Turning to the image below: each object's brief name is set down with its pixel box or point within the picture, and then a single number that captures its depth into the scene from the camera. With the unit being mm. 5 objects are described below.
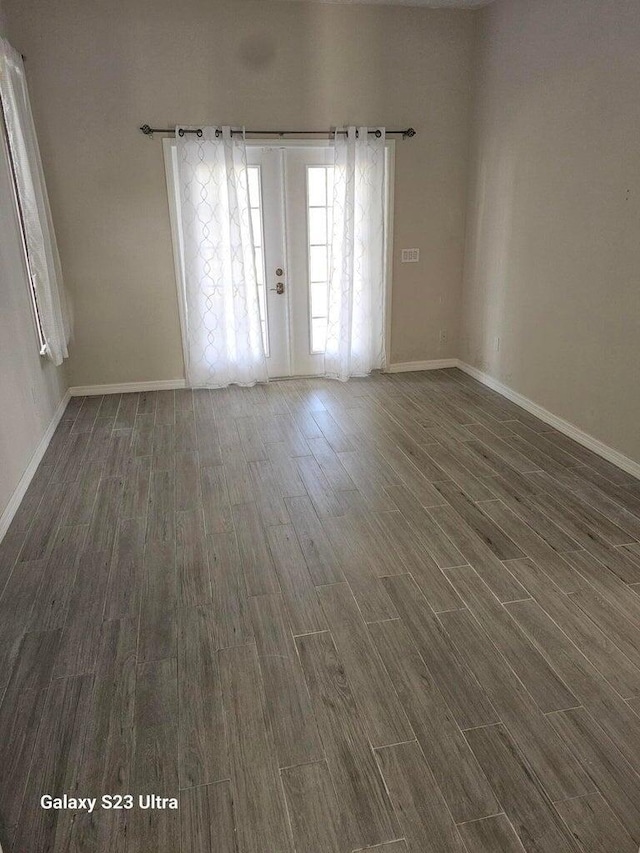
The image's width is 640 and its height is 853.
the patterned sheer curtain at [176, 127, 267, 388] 4855
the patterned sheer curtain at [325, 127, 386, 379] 5086
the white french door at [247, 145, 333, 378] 5133
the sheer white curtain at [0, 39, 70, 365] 3746
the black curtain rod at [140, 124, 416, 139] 4723
